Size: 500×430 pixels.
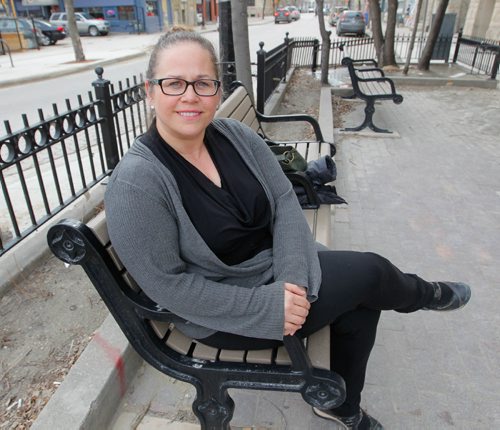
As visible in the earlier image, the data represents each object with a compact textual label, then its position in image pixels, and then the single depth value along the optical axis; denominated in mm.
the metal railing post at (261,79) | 6086
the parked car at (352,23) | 27812
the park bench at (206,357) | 1525
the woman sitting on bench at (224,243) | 1463
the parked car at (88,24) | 32656
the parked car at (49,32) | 27078
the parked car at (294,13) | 53962
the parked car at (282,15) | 49344
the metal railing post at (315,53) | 12109
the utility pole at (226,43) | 5879
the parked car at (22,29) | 22812
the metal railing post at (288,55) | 9688
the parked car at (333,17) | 48247
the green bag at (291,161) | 2818
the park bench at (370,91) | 6477
